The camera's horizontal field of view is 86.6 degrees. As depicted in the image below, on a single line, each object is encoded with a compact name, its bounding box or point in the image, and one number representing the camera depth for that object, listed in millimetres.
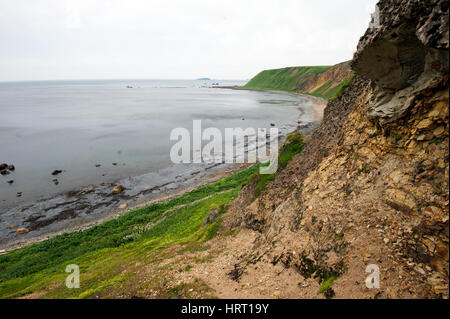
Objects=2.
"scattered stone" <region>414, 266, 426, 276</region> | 6617
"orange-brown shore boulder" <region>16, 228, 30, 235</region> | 25094
